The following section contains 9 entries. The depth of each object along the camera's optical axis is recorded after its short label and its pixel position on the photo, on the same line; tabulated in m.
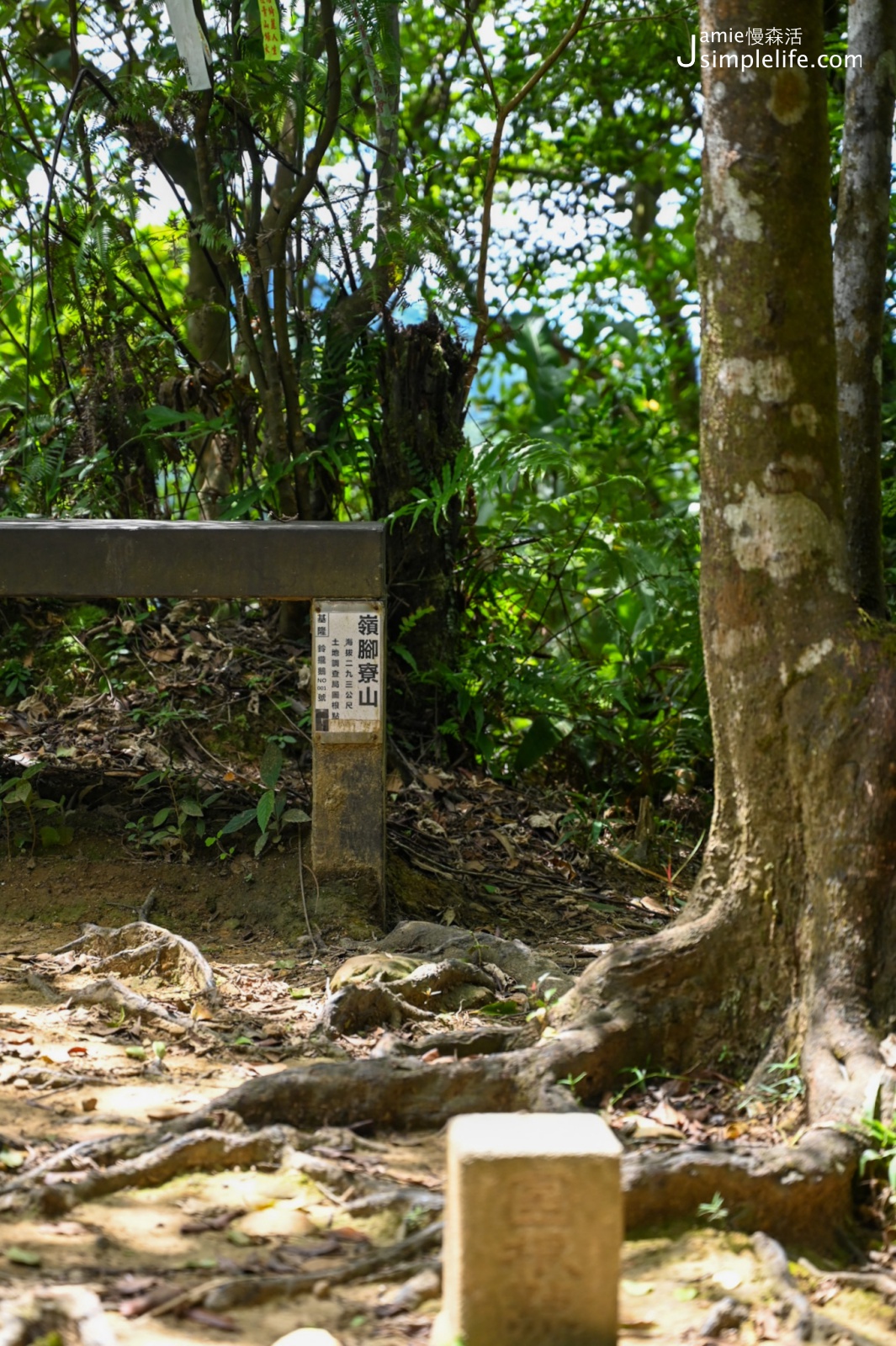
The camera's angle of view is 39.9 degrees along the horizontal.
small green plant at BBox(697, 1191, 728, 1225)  2.96
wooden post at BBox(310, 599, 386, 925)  5.65
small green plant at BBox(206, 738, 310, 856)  5.94
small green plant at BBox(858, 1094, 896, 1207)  3.08
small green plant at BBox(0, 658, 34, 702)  6.98
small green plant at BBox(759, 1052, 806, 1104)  3.52
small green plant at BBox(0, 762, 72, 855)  6.05
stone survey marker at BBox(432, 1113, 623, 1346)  2.33
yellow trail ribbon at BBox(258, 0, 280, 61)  5.64
